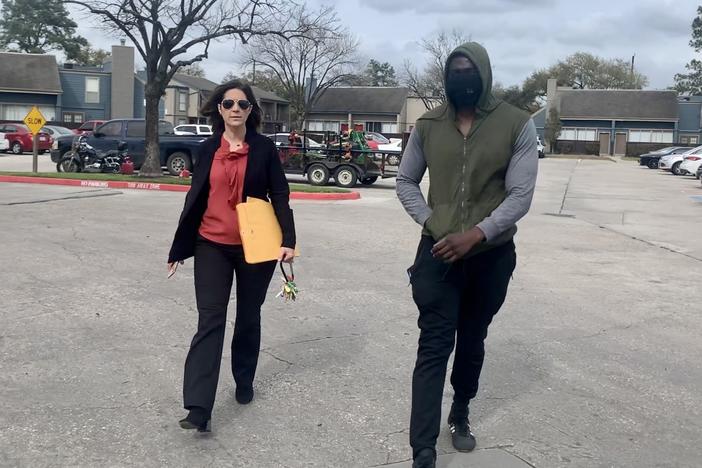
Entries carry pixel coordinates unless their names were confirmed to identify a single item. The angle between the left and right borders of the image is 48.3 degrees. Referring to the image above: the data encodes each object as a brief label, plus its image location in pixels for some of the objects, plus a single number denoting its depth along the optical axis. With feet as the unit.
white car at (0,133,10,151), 123.54
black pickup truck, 76.59
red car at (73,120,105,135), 137.08
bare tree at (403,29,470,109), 219.00
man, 11.74
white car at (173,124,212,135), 110.73
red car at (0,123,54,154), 123.85
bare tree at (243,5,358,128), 190.80
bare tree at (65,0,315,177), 68.18
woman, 13.46
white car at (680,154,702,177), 121.65
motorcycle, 76.48
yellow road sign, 69.67
